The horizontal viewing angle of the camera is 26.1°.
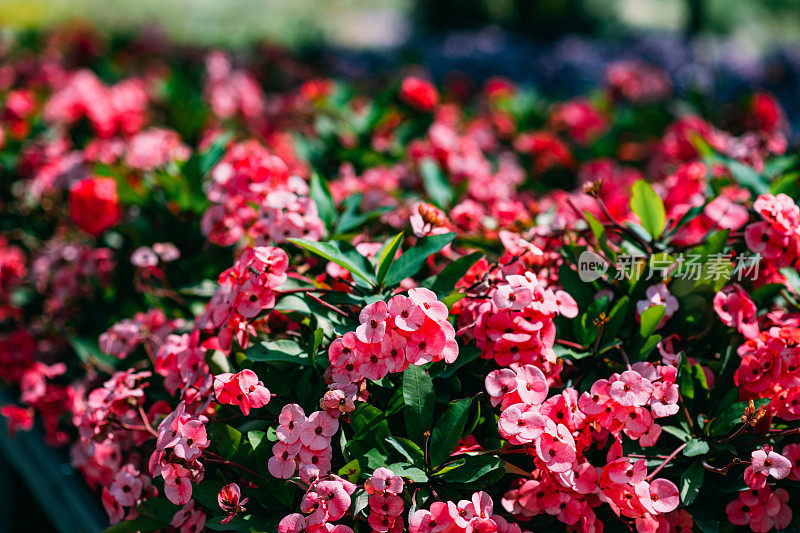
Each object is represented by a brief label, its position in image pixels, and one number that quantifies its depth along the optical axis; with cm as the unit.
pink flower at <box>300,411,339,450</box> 88
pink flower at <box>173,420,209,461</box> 89
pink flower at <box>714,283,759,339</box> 94
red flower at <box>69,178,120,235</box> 112
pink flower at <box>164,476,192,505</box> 89
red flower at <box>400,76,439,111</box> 149
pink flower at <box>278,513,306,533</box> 87
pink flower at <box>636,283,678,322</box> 95
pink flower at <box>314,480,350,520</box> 87
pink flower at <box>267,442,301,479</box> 88
